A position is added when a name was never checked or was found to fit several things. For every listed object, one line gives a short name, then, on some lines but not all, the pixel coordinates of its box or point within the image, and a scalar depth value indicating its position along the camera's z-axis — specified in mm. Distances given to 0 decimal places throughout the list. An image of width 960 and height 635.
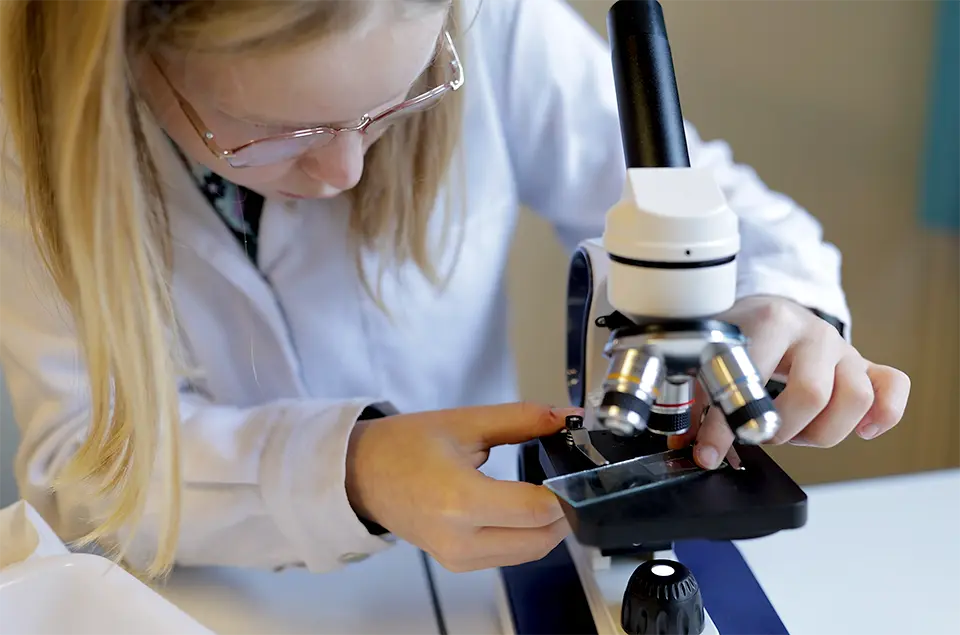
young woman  500
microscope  390
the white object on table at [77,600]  546
